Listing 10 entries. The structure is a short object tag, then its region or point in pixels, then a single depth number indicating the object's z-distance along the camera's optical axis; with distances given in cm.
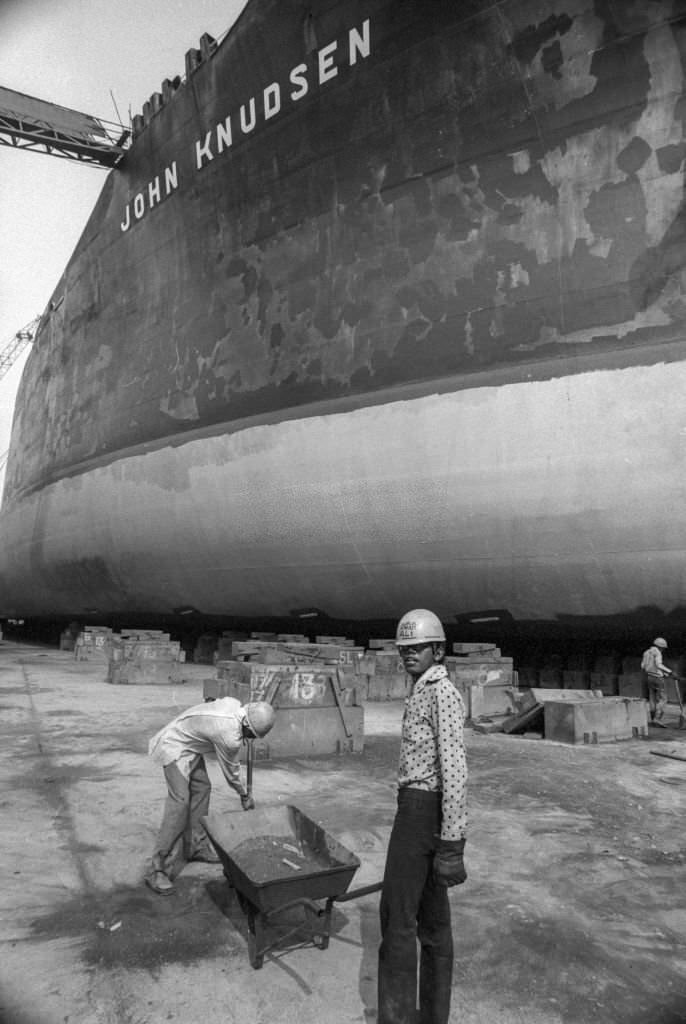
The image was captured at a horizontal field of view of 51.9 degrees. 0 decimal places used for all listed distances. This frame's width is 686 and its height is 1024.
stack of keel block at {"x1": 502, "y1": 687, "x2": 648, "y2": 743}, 991
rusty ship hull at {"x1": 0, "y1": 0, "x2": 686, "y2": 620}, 1098
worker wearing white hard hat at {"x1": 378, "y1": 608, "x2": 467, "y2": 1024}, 318
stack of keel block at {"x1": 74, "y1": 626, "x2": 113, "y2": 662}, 2136
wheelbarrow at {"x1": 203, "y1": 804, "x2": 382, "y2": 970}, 374
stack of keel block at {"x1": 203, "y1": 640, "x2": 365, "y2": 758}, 883
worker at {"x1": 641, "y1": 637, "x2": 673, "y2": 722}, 1133
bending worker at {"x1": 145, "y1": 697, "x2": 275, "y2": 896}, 498
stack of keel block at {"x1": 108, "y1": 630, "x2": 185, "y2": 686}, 1548
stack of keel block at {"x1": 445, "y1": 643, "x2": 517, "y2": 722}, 1185
